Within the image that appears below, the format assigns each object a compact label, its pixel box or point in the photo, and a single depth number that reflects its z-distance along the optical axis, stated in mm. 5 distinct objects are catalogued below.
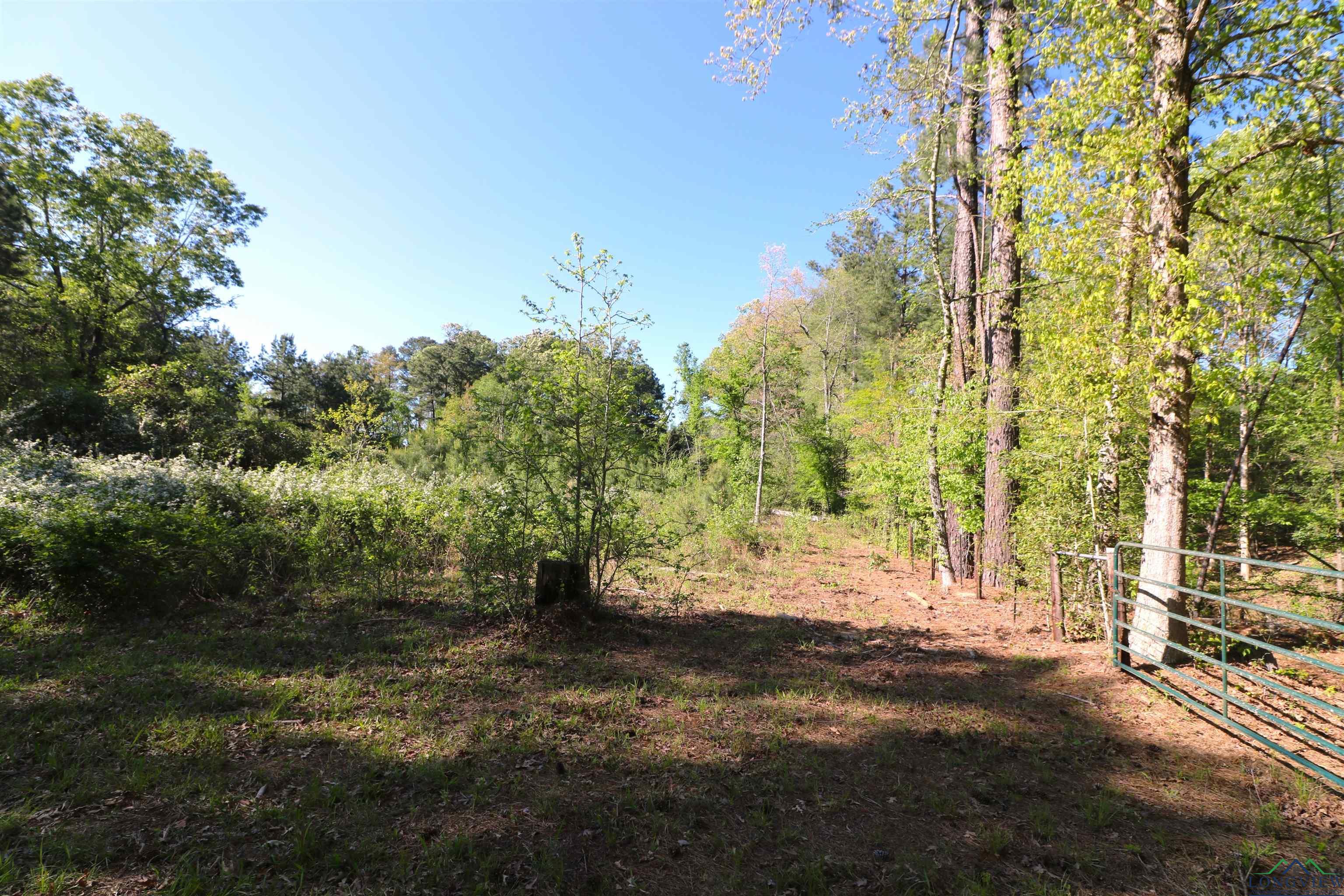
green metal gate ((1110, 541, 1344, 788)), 3037
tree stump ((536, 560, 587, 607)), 6082
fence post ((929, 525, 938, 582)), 10248
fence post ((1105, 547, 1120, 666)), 4965
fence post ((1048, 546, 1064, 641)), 6051
